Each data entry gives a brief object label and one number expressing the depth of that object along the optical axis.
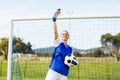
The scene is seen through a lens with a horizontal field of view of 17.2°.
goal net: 10.95
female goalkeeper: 7.86
